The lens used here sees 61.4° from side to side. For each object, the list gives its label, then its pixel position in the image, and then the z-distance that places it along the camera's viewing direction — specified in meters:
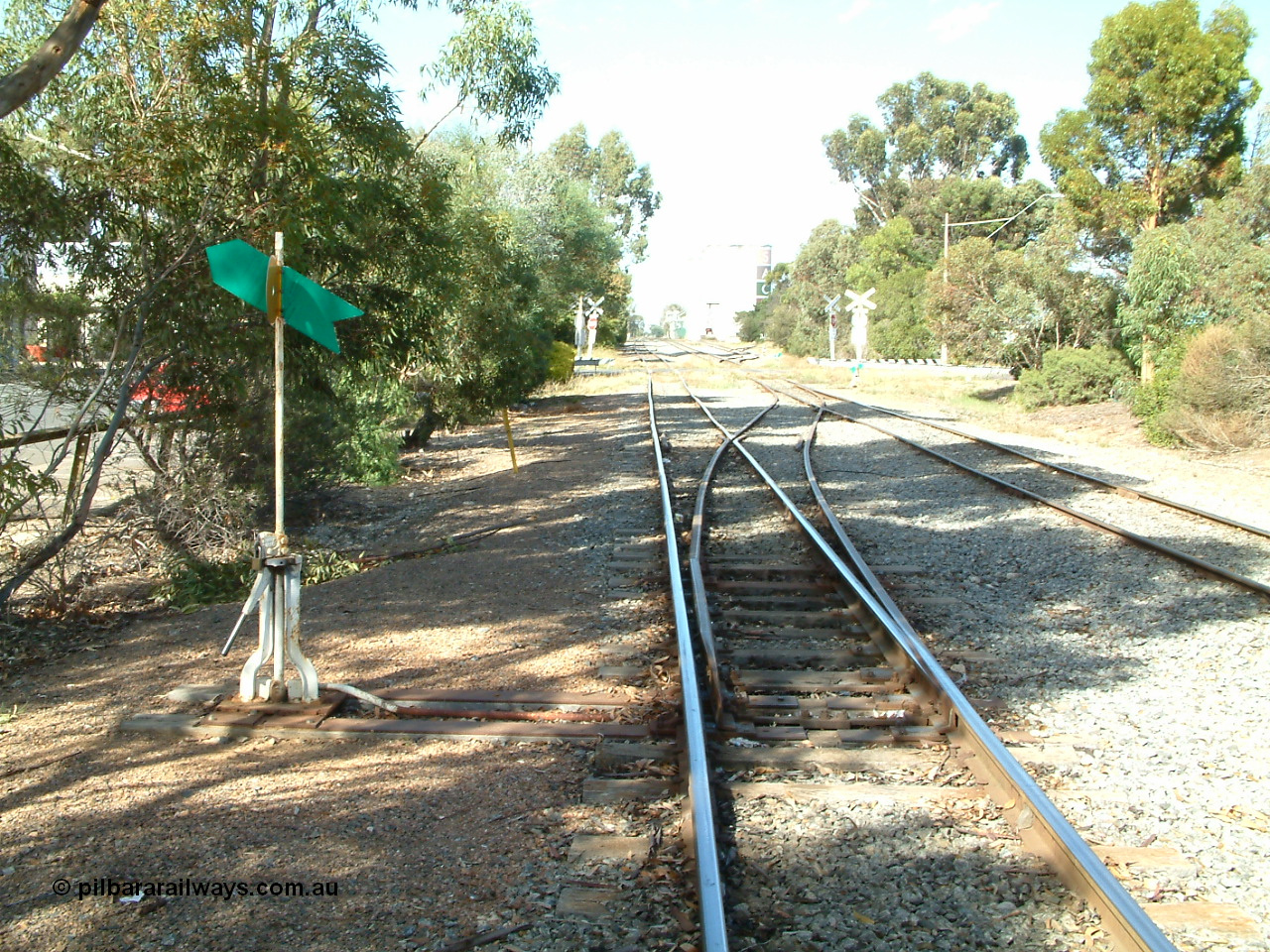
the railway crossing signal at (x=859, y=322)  36.69
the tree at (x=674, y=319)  159.50
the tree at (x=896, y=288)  55.25
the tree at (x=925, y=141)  76.38
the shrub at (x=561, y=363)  30.32
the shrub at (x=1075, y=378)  24.88
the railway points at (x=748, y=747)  3.59
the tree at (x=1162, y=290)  21.59
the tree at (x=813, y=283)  68.88
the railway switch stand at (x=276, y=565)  5.44
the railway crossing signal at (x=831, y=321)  44.75
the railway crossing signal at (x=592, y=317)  42.59
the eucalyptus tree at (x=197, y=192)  7.47
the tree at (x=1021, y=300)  27.28
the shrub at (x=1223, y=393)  16.39
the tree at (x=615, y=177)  69.44
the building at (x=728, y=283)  115.88
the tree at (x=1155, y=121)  24.59
